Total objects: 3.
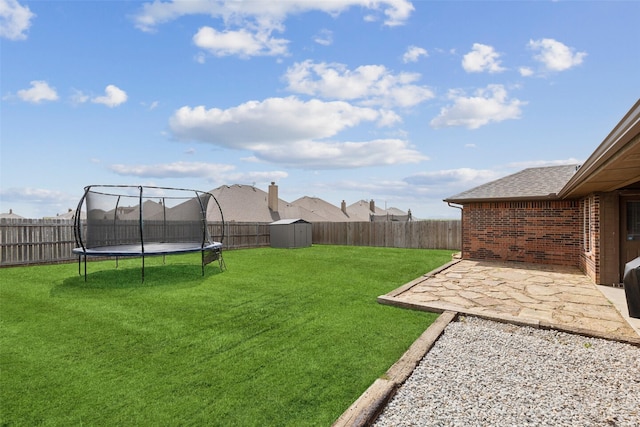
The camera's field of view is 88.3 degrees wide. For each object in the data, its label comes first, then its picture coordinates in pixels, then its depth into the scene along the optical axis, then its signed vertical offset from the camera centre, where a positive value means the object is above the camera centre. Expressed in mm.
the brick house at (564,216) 5340 -36
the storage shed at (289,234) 16609 -803
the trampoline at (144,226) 8352 -204
